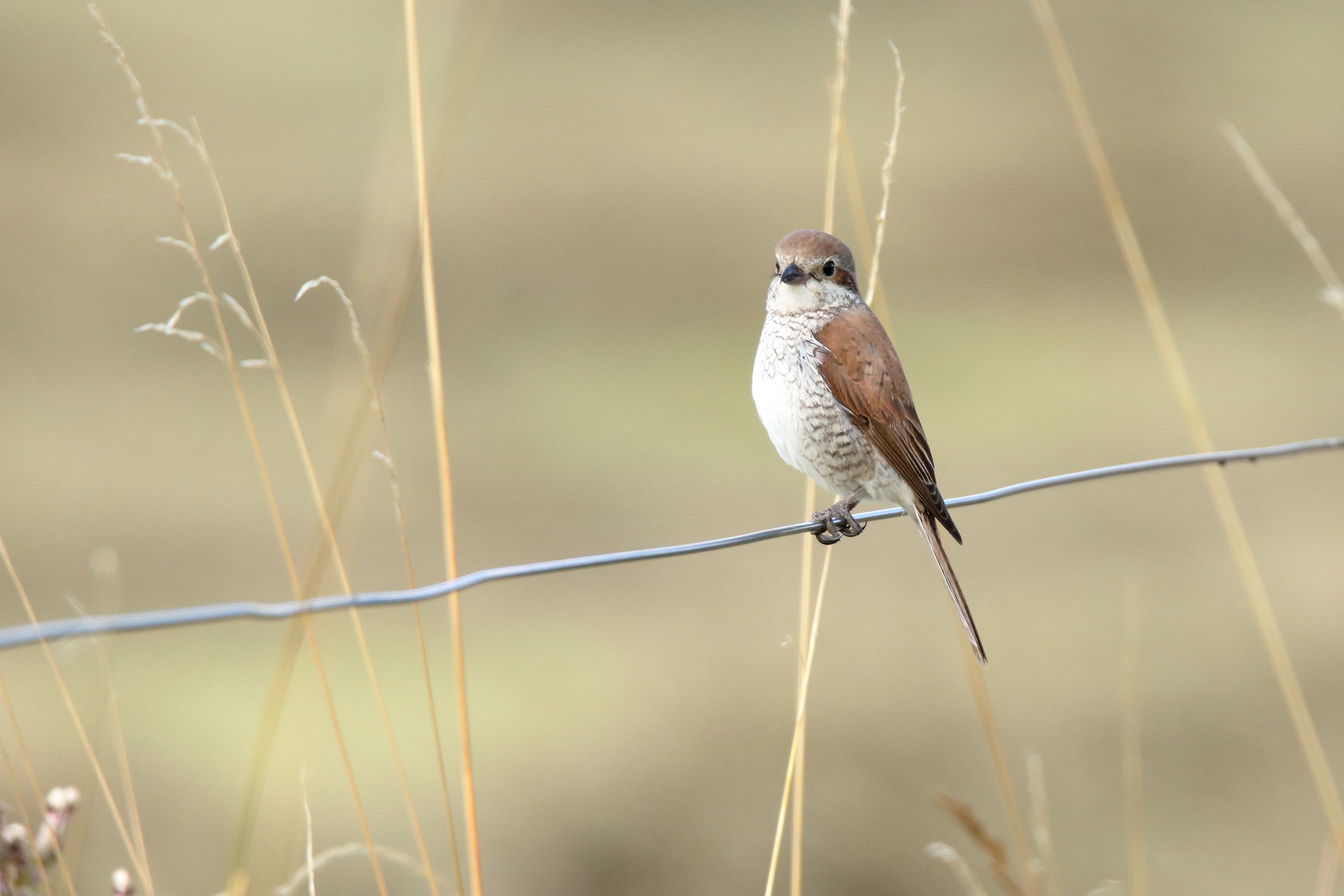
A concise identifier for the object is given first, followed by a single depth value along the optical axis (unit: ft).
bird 22.30
